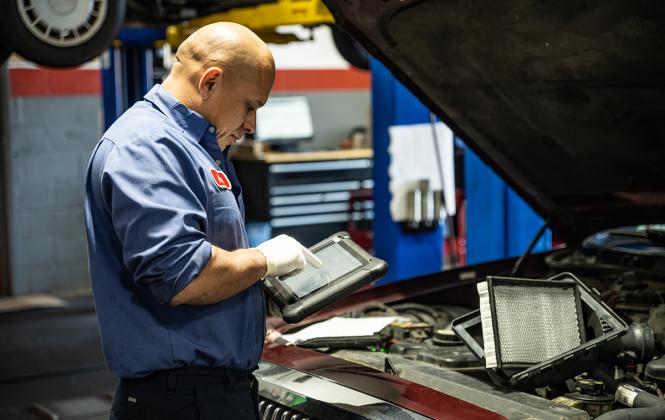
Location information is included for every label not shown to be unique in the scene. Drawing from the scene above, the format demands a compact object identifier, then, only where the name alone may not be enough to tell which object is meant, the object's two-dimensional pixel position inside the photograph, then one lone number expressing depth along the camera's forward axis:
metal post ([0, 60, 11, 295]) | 6.70
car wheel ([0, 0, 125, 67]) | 4.16
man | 1.53
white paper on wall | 4.54
